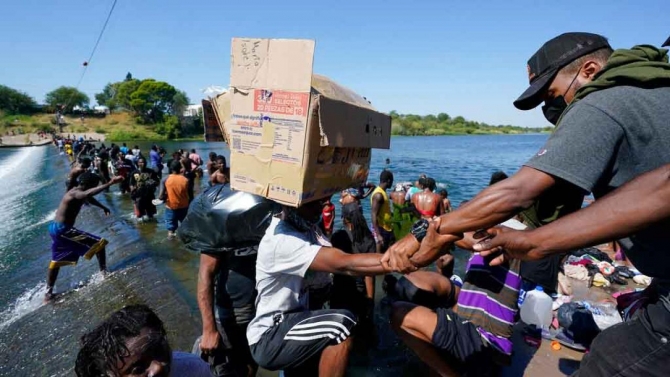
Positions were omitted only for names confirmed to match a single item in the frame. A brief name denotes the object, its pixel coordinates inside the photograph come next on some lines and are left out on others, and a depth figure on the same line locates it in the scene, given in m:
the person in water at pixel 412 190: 7.67
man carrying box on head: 2.02
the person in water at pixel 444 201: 7.52
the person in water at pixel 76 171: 8.86
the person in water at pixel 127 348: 1.44
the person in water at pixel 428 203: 6.88
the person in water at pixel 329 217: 7.05
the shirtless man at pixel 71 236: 6.14
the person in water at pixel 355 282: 3.57
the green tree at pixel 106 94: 109.72
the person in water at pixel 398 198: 7.84
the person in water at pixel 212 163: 10.16
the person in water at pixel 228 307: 2.77
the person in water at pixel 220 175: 7.38
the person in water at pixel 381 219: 7.23
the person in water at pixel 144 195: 10.48
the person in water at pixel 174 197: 8.49
